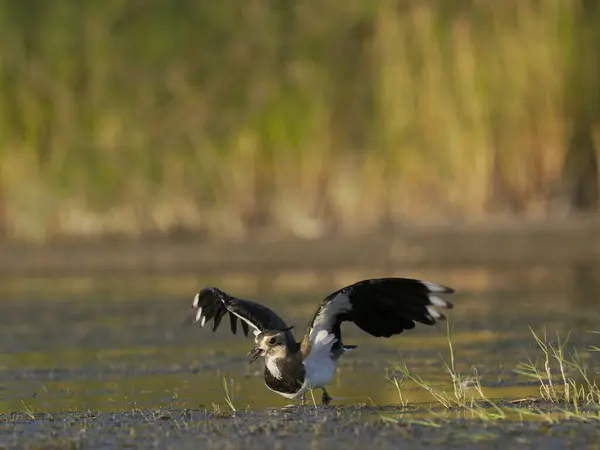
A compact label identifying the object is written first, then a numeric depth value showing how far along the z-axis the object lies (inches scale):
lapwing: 714.2
